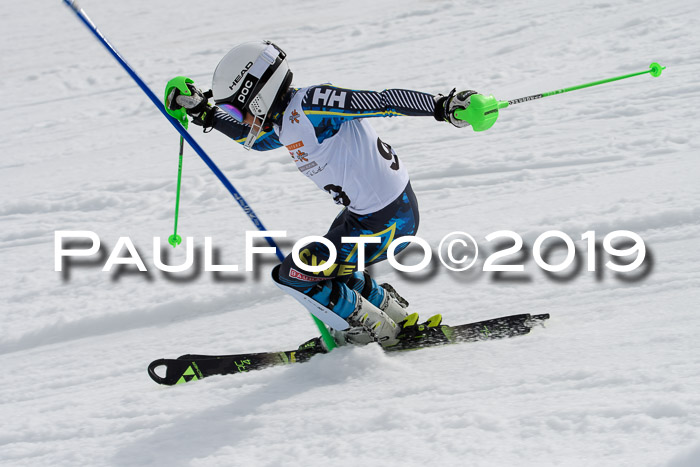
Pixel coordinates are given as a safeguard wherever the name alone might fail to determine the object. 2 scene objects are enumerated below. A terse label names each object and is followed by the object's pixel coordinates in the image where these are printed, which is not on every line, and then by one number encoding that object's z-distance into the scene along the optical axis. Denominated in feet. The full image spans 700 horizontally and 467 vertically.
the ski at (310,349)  26.37
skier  21.58
